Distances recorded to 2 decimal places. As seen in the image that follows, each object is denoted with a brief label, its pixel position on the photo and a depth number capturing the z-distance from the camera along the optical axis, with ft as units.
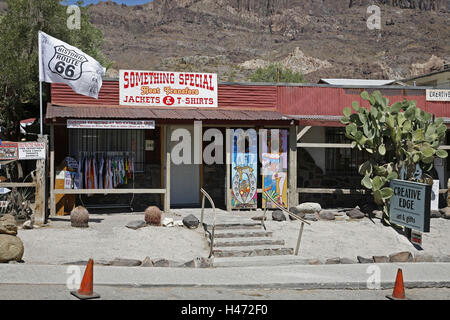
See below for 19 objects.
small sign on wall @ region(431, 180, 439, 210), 50.19
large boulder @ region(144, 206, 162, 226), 41.09
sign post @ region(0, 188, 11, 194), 40.60
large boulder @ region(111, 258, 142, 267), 32.42
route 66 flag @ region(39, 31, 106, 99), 41.75
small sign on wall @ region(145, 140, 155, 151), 50.49
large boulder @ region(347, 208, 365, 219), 46.83
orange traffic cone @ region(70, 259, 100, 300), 24.30
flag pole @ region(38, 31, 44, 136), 41.09
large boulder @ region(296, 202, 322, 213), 46.98
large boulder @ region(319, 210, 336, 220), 46.14
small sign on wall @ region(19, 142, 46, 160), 39.91
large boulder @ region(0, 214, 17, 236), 32.76
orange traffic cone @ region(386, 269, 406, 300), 26.73
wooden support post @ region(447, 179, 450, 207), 51.57
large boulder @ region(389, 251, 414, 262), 36.40
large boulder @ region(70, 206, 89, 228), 39.99
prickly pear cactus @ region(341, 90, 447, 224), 45.29
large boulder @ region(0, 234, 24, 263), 31.07
